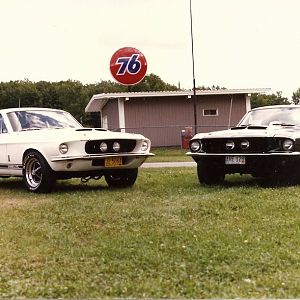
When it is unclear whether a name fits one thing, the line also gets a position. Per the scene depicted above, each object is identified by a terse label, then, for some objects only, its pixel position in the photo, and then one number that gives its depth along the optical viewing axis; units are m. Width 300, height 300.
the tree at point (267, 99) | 75.81
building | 28.67
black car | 8.33
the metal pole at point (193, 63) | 24.52
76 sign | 28.48
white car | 8.35
